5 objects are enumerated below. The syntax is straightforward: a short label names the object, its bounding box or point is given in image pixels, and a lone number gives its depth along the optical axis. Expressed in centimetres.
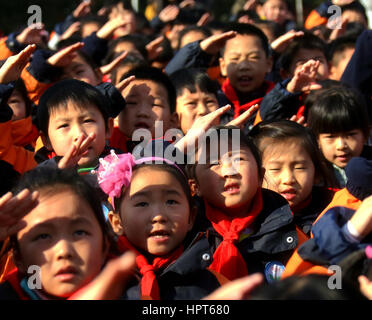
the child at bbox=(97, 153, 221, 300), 493
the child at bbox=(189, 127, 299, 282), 584
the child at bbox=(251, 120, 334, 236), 675
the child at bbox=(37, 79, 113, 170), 661
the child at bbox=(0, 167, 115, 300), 431
